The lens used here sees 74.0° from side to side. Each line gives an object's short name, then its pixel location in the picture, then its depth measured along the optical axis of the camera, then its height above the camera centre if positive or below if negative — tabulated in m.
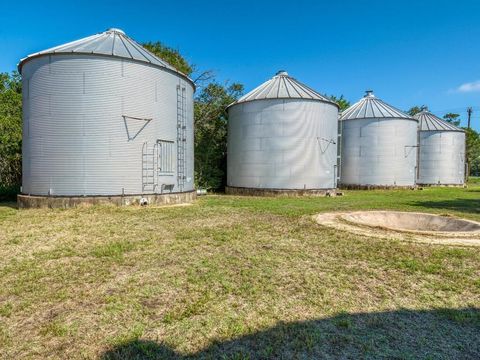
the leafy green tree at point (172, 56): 28.17 +10.29
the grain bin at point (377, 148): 26.95 +2.17
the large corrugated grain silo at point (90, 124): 12.98 +1.92
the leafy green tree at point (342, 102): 43.69 +9.96
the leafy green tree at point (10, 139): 18.00 +1.68
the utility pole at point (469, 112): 61.72 +12.19
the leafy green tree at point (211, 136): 24.22 +2.83
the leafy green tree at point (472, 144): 51.41 +5.19
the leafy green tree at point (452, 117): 55.91 +10.22
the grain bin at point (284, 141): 20.08 +1.98
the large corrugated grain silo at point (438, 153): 32.97 +2.21
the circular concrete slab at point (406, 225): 8.26 -1.65
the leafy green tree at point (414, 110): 55.81 +11.25
